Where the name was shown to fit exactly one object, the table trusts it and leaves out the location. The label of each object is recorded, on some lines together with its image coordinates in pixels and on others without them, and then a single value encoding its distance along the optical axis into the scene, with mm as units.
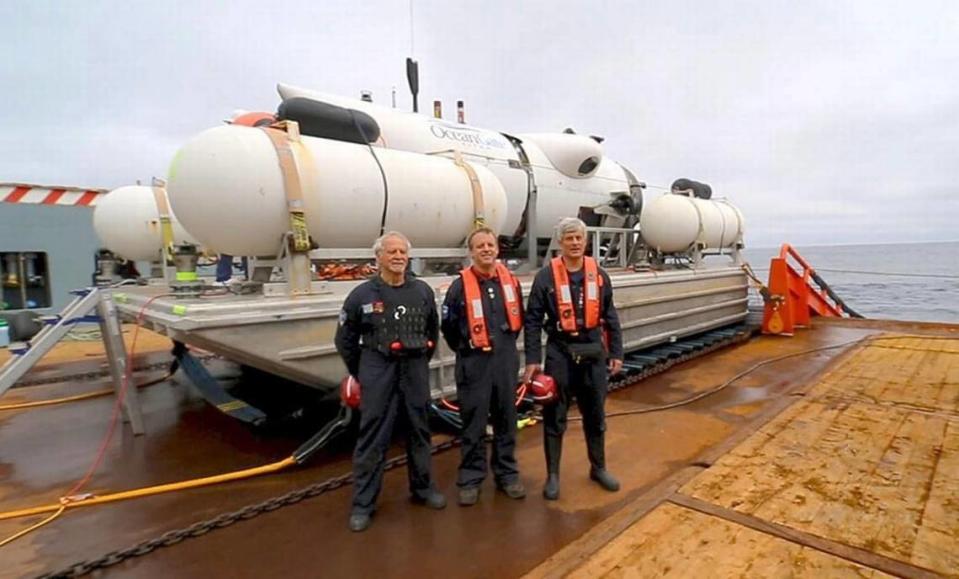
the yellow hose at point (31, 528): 2606
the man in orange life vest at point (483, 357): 2920
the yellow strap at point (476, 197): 4469
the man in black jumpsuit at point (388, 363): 2730
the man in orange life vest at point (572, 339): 3021
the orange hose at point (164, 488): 2900
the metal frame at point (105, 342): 3852
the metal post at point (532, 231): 6098
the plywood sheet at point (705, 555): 2129
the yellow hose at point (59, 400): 4984
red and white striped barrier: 8016
